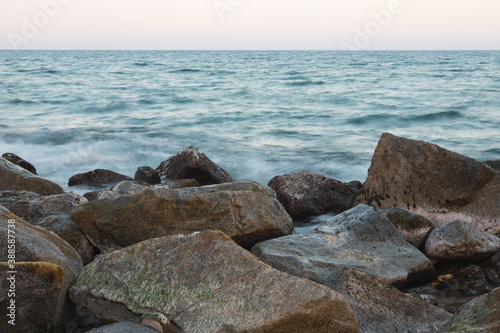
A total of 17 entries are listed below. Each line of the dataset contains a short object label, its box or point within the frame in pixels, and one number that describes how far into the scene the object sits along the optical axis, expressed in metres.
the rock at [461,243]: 4.19
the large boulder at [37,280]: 2.51
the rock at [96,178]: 7.57
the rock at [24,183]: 5.71
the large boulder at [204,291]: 2.48
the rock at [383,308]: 2.98
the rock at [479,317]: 2.41
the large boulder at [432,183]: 5.07
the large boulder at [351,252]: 3.63
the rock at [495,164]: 6.46
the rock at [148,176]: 7.06
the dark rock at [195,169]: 6.87
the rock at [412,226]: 4.58
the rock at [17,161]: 7.35
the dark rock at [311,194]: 6.07
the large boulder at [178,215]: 4.03
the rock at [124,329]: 2.40
